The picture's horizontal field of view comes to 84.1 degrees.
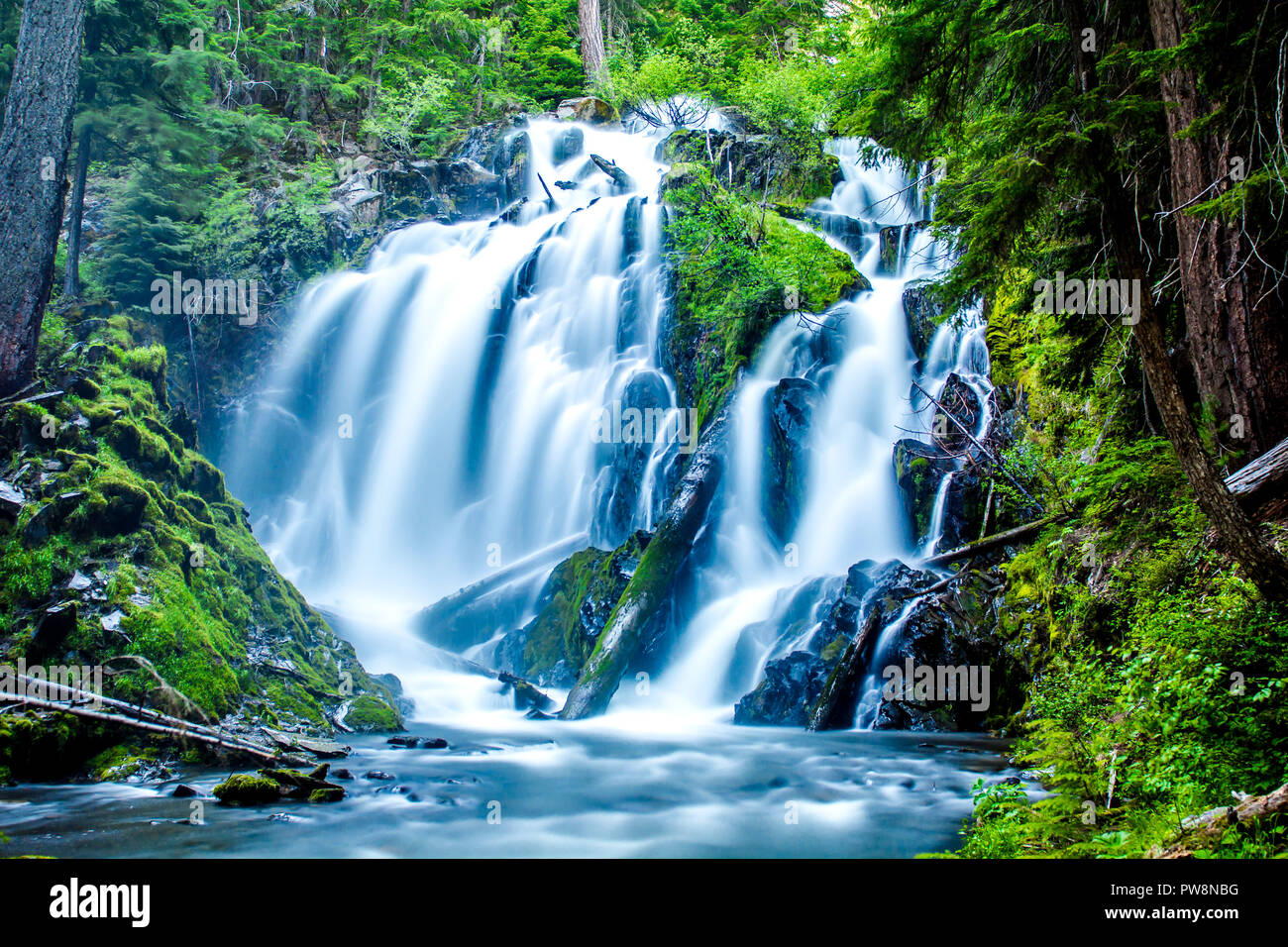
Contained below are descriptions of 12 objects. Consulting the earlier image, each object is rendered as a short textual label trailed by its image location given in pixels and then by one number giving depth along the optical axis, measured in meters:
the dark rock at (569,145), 25.09
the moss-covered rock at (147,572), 7.26
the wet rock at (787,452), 13.35
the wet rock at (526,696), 10.84
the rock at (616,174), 22.73
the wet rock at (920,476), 11.43
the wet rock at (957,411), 11.44
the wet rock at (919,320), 14.12
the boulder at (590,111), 28.00
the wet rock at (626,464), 15.17
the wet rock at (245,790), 5.75
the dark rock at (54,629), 6.90
